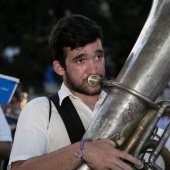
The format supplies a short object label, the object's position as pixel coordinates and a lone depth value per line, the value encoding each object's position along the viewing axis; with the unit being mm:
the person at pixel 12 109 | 5811
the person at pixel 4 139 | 3930
